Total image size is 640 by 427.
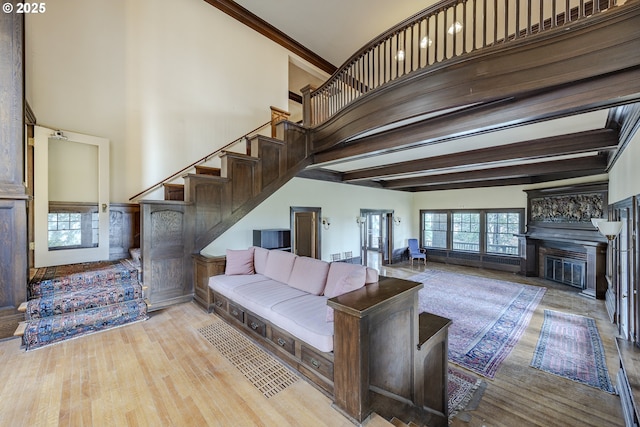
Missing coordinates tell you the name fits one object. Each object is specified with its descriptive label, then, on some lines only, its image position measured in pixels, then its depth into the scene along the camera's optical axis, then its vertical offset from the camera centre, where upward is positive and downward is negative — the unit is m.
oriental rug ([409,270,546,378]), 3.27 -1.83
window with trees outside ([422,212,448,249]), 9.27 -0.65
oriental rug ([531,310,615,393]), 2.80 -1.82
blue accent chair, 8.86 -1.42
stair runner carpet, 2.67 -1.06
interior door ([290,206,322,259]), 6.19 -0.46
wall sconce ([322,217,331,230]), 6.83 -0.26
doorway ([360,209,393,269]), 8.26 -0.83
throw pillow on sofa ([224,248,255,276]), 3.72 -0.75
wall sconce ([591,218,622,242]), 3.05 -0.19
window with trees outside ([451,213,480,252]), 8.51 -0.65
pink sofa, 2.19 -0.93
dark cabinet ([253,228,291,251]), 5.23 -0.55
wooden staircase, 3.51 +0.13
